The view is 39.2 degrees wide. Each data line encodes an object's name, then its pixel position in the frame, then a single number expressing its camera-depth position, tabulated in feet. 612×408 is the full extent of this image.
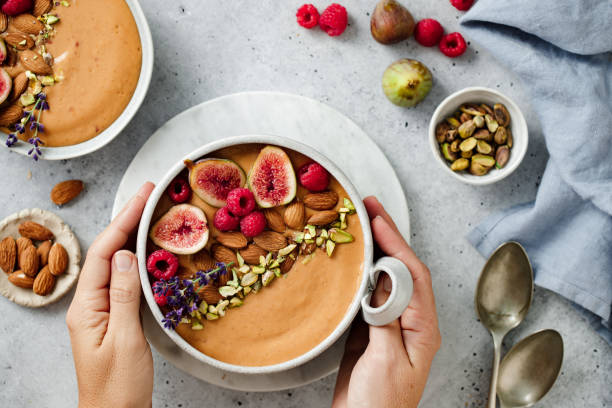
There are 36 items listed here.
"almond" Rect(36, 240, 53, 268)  2.17
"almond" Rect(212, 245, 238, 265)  1.94
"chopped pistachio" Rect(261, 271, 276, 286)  1.93
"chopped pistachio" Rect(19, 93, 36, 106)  2.07
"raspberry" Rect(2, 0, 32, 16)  2.06
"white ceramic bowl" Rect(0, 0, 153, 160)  2.09
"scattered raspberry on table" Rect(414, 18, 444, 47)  2.19
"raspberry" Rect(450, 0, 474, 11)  2.20
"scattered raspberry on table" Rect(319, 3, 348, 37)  2.17
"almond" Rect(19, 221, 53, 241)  2.17
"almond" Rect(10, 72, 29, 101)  2.07
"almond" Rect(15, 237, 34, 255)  2.17
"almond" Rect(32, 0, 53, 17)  2.08
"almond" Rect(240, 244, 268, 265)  1.94
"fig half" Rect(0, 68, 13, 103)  2.06
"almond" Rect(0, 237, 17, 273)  2.16
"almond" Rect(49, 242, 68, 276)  2.16
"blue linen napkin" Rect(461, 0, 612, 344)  2.08
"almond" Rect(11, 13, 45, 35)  2.07
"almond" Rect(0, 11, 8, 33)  2.07
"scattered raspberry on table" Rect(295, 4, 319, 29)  2.19
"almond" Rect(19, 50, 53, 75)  2.07
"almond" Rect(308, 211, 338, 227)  1.92
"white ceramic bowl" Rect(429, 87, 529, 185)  2.14
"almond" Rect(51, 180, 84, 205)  2.19
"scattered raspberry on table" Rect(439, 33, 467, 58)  2.20
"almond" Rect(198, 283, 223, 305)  1.93
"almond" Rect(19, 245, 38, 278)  2.15
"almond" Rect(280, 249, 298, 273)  1.93
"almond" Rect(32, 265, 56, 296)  2.15
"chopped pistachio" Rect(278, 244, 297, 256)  1.93
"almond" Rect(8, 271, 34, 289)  2.16
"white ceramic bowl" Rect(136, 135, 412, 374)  1.90
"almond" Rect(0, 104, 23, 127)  2.07
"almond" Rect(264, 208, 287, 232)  1.95
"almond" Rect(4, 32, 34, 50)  2.07
